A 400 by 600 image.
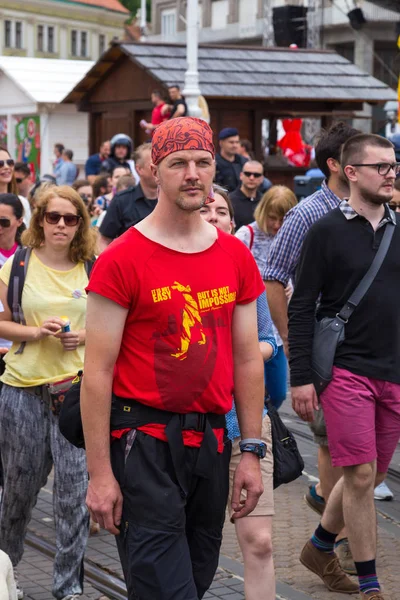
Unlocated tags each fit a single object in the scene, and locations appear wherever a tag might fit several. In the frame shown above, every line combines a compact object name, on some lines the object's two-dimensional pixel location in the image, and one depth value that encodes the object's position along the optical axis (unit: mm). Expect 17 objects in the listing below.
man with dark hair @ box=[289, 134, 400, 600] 5270
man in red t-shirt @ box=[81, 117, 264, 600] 3773
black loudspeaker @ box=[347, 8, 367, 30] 45312
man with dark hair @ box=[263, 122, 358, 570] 6066
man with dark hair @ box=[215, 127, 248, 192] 14344
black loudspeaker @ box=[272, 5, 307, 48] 46188
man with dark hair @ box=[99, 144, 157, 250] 8305
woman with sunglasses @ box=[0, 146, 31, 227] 8211
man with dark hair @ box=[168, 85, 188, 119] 17000
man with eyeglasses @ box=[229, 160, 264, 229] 11781
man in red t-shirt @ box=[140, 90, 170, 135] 17577
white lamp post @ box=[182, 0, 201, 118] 19775
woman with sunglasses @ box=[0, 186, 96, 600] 5449
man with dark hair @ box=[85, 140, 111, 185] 18422
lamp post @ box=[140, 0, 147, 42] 60294
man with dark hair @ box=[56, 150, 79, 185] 22031
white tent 26656
